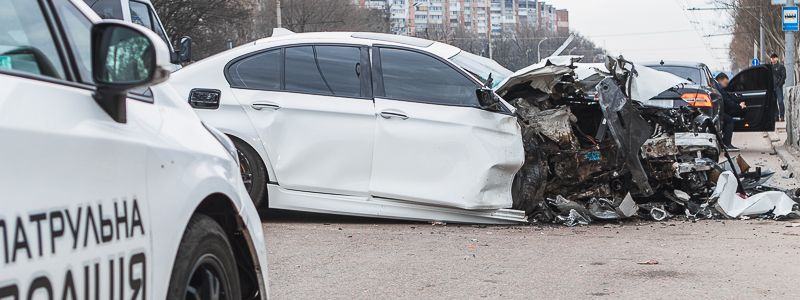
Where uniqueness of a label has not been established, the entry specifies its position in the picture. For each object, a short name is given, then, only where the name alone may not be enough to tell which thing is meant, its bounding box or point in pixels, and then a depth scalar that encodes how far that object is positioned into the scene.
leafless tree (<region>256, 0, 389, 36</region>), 66.81
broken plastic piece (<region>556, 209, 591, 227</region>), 8.77
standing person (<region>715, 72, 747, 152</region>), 17.12
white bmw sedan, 8.24
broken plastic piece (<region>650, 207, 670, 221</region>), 9.01
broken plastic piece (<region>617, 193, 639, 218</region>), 8.78
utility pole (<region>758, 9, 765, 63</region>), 48.22
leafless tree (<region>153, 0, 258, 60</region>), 45.84
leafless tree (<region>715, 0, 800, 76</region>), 48.14
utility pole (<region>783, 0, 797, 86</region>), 23.66
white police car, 2.25
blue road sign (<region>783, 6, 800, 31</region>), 21.25
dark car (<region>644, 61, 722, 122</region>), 14.08
